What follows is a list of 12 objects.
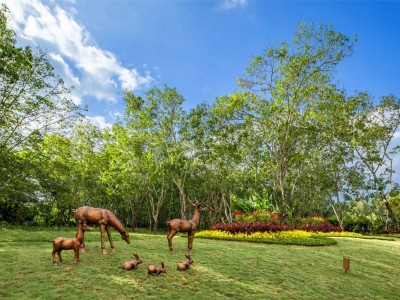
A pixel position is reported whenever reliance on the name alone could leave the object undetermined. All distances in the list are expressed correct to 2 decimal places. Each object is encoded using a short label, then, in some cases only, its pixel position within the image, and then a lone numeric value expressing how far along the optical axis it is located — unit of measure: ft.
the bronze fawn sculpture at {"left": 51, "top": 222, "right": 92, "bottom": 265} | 23.36
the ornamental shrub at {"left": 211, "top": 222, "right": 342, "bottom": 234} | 55.16
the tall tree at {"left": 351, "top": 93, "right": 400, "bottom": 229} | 111.24
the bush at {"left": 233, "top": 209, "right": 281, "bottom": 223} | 64.21
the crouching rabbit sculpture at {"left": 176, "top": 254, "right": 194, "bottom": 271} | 24.66
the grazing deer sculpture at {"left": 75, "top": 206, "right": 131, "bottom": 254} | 26.07
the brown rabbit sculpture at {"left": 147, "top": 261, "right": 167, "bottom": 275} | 22.93
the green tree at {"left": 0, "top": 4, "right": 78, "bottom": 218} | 62.95
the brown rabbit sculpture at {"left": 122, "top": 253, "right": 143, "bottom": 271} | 23.48
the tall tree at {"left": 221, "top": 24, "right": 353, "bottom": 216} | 79.36
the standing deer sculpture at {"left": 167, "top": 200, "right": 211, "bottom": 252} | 29.55
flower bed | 48.98
